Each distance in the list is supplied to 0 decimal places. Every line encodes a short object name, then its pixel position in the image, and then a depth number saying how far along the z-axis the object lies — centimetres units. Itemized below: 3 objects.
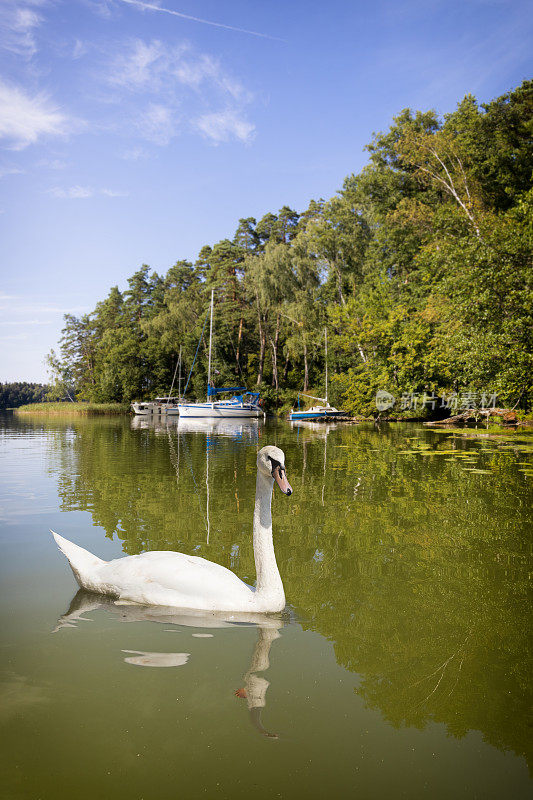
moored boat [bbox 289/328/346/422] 3650
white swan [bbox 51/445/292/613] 363
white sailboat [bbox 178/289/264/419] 4088
